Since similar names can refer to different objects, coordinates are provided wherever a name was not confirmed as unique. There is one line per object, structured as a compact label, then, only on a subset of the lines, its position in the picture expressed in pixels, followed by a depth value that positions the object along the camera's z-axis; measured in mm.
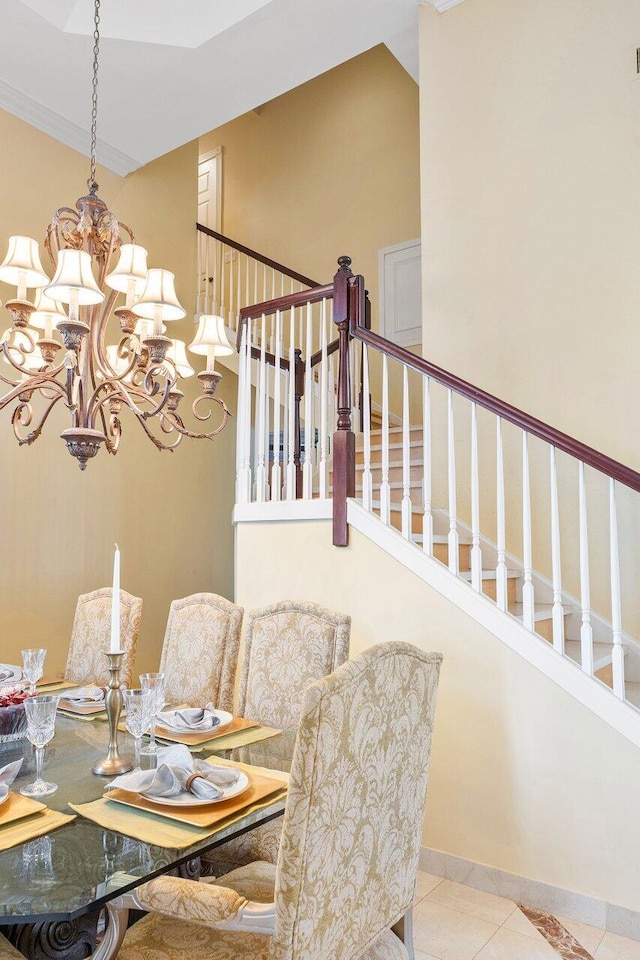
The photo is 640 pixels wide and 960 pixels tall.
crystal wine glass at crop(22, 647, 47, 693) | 2107
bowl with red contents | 1757
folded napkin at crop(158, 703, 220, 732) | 1995
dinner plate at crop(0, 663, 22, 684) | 2414
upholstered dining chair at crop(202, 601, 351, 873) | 2238
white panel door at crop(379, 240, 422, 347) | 5883
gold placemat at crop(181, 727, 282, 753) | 1912
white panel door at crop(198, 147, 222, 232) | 7121
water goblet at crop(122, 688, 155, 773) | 1597
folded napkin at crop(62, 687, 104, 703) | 2338
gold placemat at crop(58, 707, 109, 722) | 2215
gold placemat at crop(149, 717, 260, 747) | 1951
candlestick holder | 1661
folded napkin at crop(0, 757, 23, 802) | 1549
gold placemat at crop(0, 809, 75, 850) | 1297
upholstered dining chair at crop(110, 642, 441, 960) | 1084
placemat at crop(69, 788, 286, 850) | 1313
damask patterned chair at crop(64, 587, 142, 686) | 2830
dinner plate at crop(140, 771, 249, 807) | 1434
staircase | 2395
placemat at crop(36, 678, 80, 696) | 2561
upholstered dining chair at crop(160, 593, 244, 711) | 2537
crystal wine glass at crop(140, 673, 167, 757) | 1704
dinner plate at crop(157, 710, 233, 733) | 1986
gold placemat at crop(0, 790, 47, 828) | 1385
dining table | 1098
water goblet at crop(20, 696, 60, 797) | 1489
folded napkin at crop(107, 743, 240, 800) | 1470
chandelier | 2178
